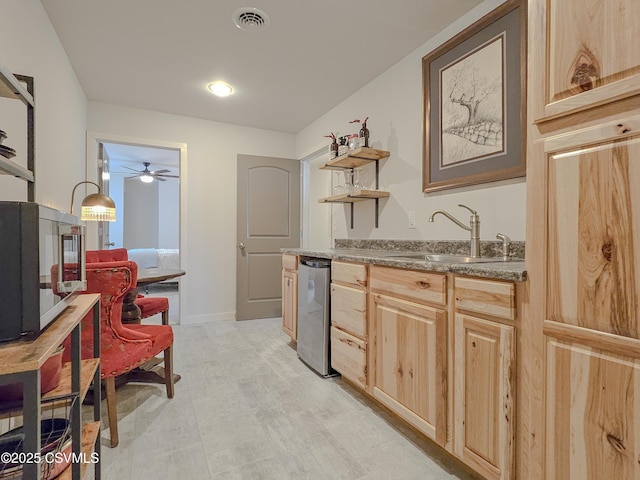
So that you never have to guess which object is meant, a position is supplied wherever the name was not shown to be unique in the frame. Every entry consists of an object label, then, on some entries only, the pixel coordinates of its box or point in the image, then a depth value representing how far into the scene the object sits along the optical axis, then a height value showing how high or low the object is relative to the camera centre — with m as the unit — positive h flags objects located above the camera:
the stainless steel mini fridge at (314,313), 2.31 -0.58
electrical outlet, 2.40 +0.14
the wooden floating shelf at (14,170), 1.05 +0.24
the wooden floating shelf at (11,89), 1.03 +0.53
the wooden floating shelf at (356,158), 2.60 +0.68
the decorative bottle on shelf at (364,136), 2.72 +0.88
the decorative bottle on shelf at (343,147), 2.86 +0.82
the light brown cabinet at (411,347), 1.40 -0.53
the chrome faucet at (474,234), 1.80 +0.02
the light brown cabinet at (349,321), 1.92 -0.54
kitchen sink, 1.72 -0.12
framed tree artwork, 1.72 +0.81
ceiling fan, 5.83 +1.20
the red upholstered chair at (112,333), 1.52 -0.48
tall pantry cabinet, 0.84 -0.01
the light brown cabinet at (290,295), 2.82 -0.53
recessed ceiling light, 2.97 +1.42
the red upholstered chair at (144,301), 2.62 -0.54
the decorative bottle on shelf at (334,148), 2.97 +0.83
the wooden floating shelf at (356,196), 2.63 +0.36
